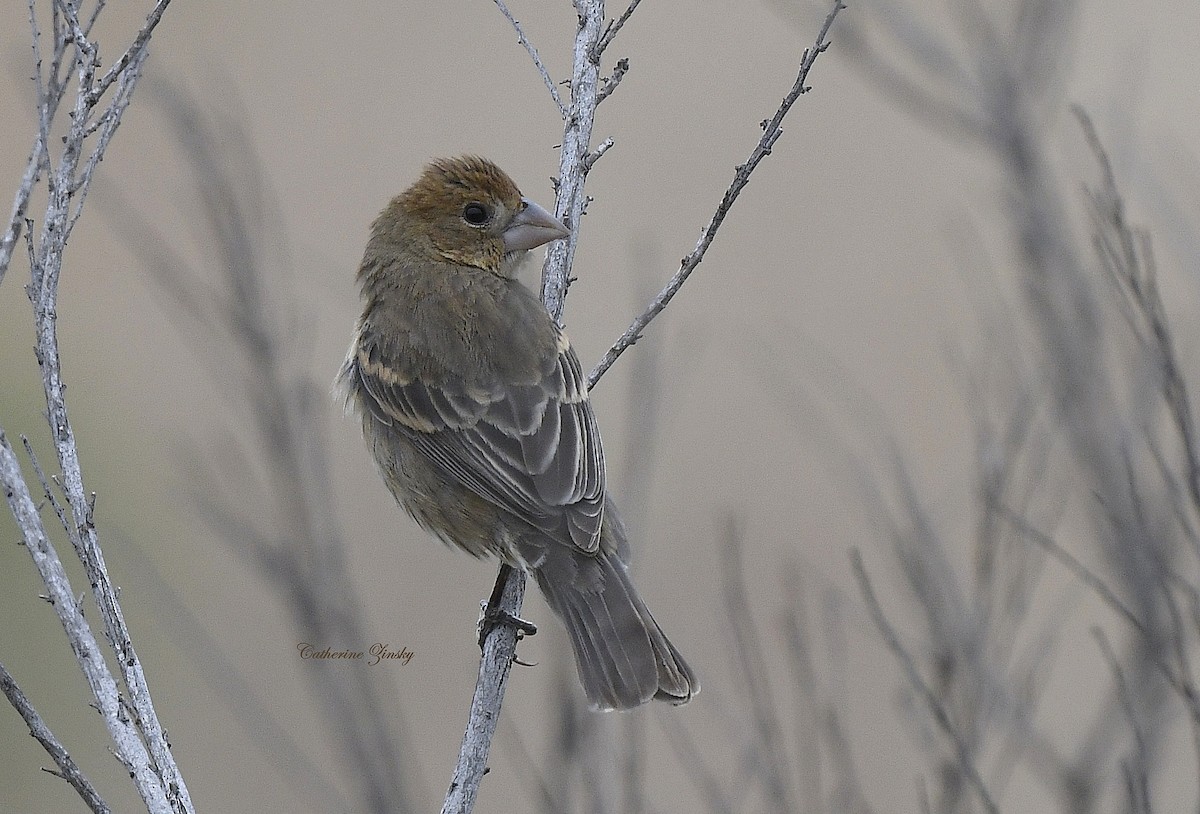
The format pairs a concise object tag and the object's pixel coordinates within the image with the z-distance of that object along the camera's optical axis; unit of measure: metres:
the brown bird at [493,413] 8.67
